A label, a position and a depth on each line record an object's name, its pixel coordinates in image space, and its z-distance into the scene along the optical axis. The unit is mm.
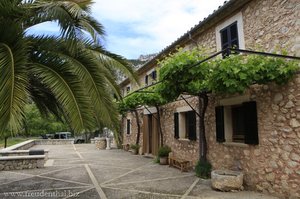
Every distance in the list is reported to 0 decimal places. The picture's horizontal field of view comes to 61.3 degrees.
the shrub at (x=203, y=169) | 9195
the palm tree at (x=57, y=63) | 4062
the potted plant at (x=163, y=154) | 12469
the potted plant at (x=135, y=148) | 17734
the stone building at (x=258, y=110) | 6363
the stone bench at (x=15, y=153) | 13391
